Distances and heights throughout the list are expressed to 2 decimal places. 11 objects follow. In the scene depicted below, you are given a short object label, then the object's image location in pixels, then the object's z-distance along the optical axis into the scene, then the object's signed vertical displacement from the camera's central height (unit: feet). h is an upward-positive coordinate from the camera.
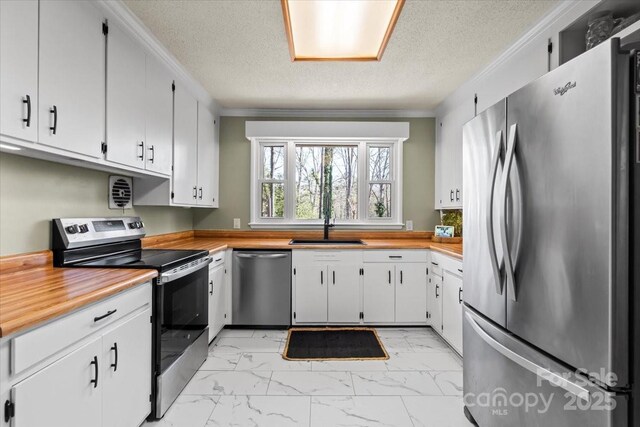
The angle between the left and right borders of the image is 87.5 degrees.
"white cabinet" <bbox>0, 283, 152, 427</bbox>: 3.34 -1.93
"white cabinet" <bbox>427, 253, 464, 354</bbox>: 8.95 -2.41
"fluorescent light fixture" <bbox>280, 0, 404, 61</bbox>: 6.62 +4.16
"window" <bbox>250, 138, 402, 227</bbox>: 13.21 +1.36
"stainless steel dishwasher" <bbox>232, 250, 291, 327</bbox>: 11.00 -2.39
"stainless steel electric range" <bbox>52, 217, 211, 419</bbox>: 6.15 -1.35
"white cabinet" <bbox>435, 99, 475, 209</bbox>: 10.60 +2.10
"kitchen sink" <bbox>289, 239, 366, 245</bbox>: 12.09 -0.97
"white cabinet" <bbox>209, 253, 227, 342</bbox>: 9.48 -2.44
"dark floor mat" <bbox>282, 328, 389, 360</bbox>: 9.05 -3.77
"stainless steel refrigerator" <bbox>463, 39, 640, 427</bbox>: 3.31 -0.37
